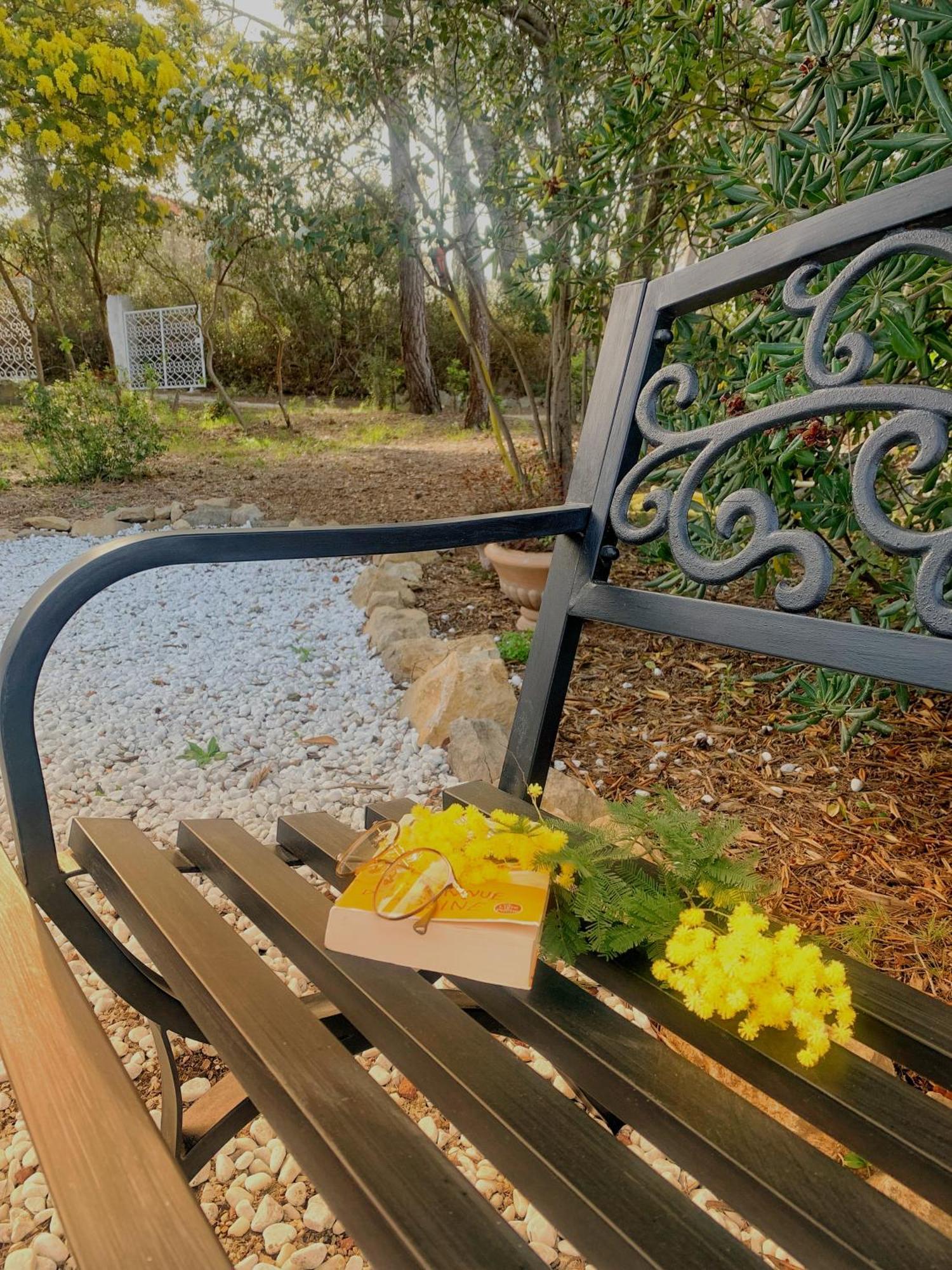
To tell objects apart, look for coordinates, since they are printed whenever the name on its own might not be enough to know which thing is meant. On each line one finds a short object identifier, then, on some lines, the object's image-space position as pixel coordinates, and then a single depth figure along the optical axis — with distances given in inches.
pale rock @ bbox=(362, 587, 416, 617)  137.6
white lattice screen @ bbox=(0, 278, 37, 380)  322.0
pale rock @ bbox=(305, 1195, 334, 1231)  42.3
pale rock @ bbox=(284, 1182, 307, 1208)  43.6
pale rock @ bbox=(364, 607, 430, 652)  122.3
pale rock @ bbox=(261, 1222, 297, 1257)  41.1
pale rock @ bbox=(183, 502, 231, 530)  189.2
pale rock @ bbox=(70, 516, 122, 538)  188.1
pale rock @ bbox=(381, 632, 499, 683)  110.6
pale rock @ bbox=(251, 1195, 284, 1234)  42.2
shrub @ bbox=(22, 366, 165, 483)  227.6
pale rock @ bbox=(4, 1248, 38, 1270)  39.2
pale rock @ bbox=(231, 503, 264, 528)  190.7
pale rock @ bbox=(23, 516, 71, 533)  193.8
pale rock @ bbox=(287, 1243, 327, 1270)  40.1
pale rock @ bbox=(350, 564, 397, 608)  146.3
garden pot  116.3
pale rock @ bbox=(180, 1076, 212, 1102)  49.7
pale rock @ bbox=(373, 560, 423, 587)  150.6
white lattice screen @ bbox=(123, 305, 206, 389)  342.3
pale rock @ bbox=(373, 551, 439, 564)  158.2
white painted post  362.0
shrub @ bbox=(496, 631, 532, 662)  109.8
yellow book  29.3
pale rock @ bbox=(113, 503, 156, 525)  192.5
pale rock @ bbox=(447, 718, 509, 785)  84.8
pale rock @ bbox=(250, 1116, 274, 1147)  46.9
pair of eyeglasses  30.8
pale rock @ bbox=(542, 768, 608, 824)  73.5
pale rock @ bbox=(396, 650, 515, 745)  93.1
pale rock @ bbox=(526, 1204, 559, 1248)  41.9
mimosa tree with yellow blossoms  231.8
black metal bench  21.0
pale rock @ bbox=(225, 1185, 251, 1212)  43.2
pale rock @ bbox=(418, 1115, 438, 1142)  47.3
